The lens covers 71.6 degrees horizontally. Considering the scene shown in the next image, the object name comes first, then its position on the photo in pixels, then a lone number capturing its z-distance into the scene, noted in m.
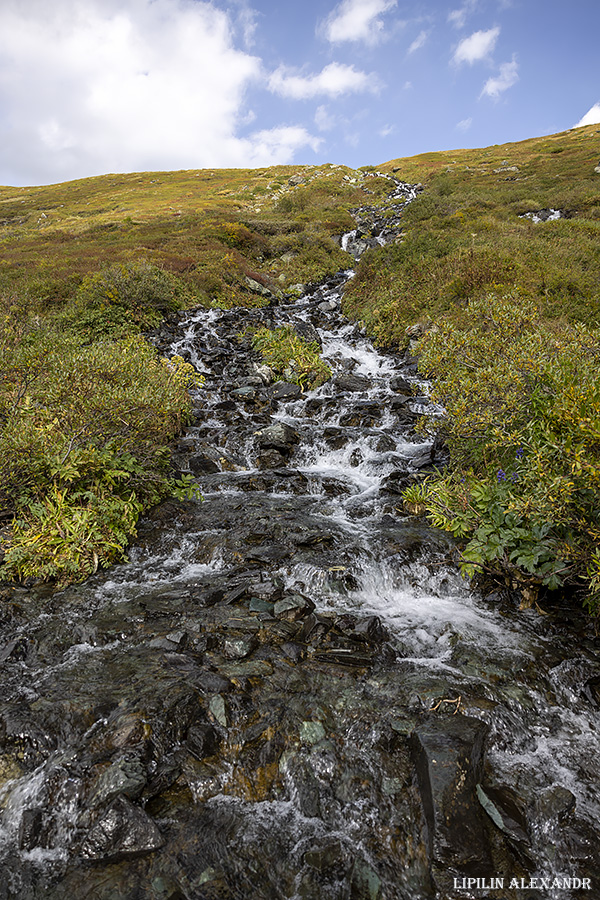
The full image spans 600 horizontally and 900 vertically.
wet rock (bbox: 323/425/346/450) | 13.37
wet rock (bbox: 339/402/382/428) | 14.42
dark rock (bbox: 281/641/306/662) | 5.95
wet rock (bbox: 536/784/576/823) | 4.05
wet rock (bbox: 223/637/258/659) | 5.91
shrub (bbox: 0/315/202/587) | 7.73
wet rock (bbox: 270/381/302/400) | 16.89
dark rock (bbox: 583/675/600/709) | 5.27
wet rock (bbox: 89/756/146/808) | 4.07
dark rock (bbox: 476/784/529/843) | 3.91
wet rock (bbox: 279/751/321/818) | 4.27
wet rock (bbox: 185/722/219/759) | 4.63
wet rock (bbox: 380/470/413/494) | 10.82
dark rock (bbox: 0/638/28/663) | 5.87
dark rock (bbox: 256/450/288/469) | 12.84
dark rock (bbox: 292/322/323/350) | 21.64
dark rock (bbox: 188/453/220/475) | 12.32
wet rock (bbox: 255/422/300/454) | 13.22
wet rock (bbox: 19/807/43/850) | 3.86
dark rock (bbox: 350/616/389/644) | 6.32
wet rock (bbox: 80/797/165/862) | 3.77
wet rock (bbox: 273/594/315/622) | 6.75
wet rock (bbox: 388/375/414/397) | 16.20
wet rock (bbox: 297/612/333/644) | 6.31
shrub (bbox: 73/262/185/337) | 20.44
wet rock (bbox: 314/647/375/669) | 5.87
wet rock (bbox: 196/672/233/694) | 5.26
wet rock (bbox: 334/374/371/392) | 16.81
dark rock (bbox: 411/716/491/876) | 3.71
